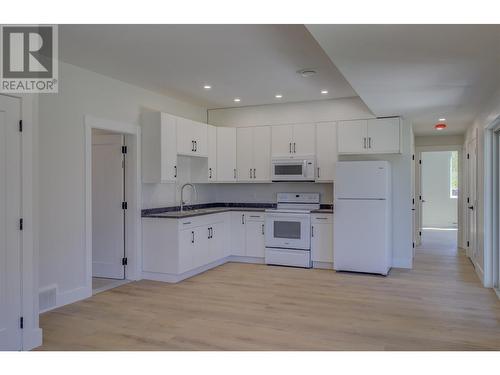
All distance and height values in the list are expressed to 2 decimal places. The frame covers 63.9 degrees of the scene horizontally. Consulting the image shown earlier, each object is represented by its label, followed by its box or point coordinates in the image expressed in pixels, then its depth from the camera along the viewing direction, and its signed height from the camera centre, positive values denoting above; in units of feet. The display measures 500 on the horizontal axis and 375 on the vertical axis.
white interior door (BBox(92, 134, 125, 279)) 17.24 -1.00
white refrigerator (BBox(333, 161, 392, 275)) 17.87 -1.52
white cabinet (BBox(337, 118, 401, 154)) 18.72 +2.26
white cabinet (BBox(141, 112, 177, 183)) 17.06 +1.58
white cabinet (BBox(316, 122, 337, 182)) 19.84 +1.66
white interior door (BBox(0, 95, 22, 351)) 9.36 -0.97
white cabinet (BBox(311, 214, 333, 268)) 19.19 -2.62
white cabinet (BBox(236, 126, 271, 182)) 21.21 +1.61
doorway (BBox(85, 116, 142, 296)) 17.08 -0.99
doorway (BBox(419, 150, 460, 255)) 38.78 -0.65
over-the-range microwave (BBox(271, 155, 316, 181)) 20.13 +0.78
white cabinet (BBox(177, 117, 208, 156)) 18.37 +2.21
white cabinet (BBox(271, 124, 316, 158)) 20.30 +2.25
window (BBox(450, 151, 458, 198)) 38.83 +0.81
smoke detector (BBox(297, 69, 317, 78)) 14.69 +4.15
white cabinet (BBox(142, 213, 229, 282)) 16.69 -2.73
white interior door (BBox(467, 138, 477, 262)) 19.45 -0.90
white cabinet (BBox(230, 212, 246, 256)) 21.06 -2.65
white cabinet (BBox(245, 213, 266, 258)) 20.62 -2.69
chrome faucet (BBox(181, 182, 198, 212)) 19.90 -0.28
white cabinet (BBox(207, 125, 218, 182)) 20.62 +1.57
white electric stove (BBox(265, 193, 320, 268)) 19.49 -2.64
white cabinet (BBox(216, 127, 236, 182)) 21.31 +1.59
